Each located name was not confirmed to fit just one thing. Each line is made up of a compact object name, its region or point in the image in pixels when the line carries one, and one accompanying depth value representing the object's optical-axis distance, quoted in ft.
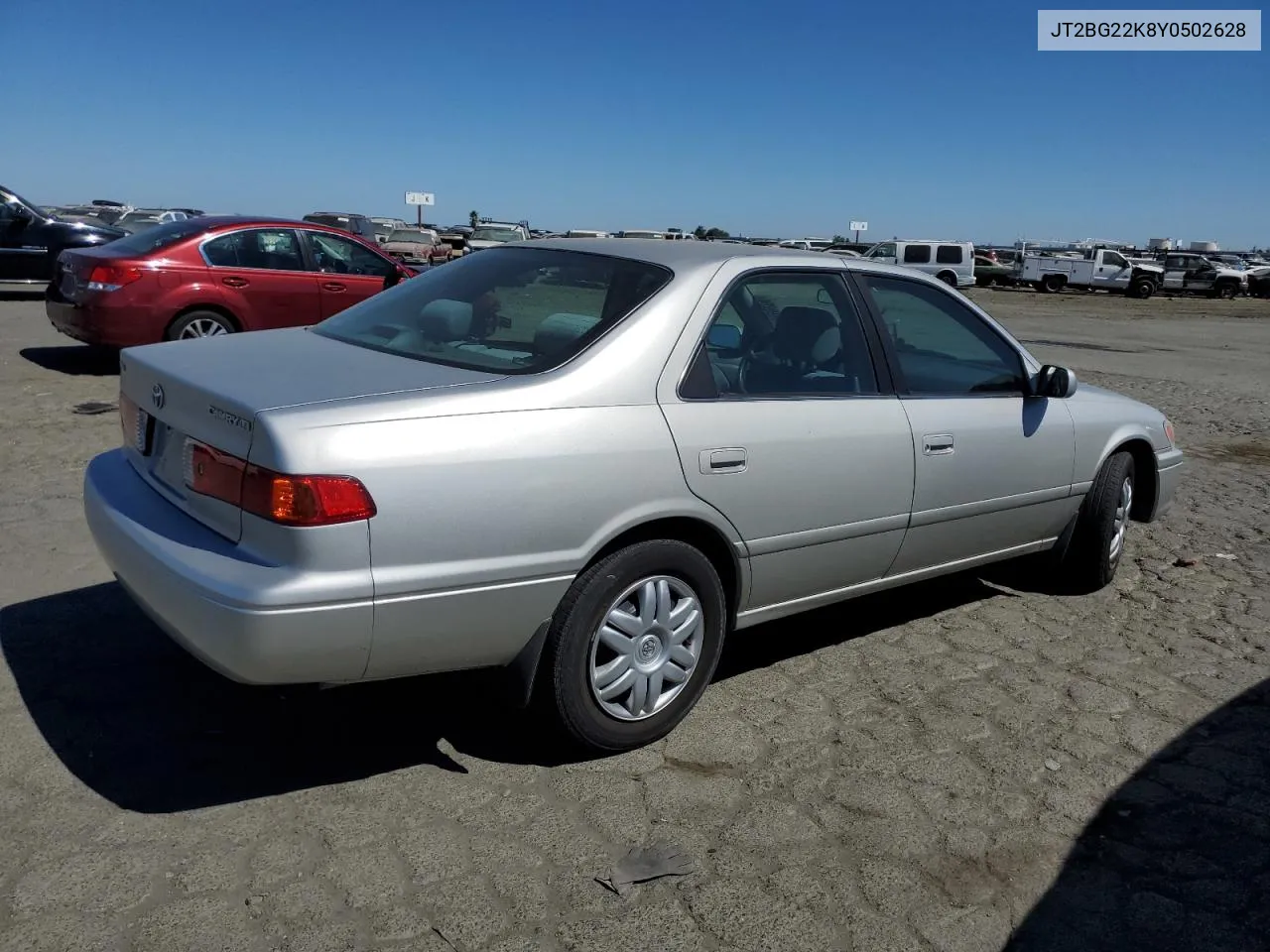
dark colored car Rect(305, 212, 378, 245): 86.17
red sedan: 29.81
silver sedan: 9.13
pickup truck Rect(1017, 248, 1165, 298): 138.31
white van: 132.36
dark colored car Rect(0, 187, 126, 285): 51.29
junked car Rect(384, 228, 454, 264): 101.76
